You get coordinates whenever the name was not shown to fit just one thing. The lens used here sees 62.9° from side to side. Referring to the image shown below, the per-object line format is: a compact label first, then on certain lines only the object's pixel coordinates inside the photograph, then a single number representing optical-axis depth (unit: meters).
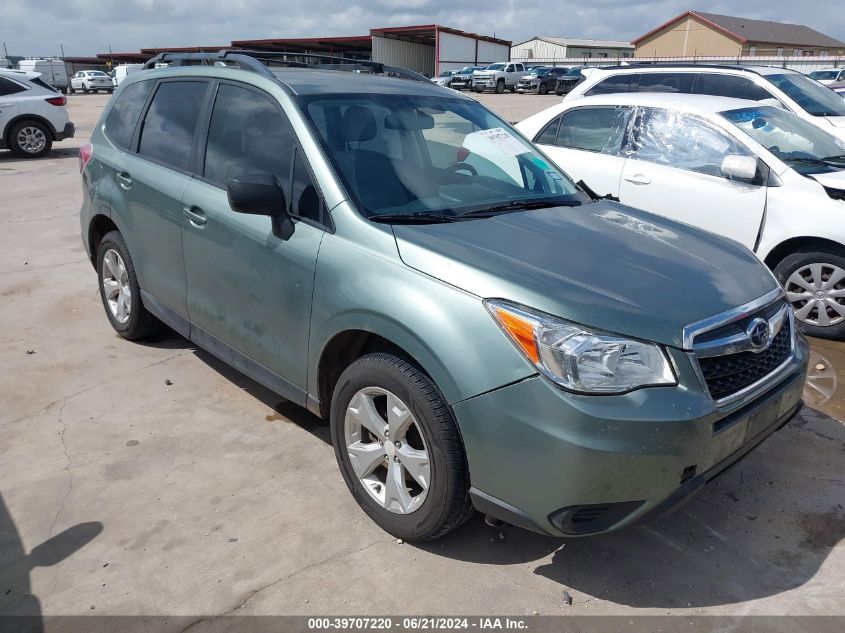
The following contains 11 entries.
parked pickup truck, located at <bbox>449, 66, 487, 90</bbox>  40.66
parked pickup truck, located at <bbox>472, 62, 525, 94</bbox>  39.25
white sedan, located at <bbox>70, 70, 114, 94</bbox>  45.53
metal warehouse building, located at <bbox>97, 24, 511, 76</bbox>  53.70
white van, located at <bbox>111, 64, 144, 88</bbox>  37.06
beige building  61.62
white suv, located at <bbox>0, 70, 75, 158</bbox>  13.69
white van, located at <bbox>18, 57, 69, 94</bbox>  41.95
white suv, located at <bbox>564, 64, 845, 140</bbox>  8.67
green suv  2.29
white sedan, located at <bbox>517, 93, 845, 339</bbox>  5.01
